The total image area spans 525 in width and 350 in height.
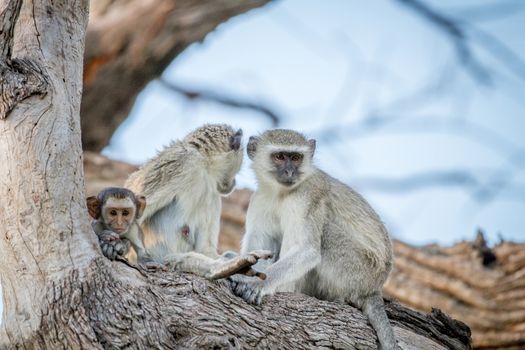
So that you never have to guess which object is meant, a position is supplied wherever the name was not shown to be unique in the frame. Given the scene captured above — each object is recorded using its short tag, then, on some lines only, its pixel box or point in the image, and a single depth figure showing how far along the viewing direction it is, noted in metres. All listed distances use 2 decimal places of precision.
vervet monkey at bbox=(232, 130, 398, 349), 12.01
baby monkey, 11.34
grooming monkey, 12.67
